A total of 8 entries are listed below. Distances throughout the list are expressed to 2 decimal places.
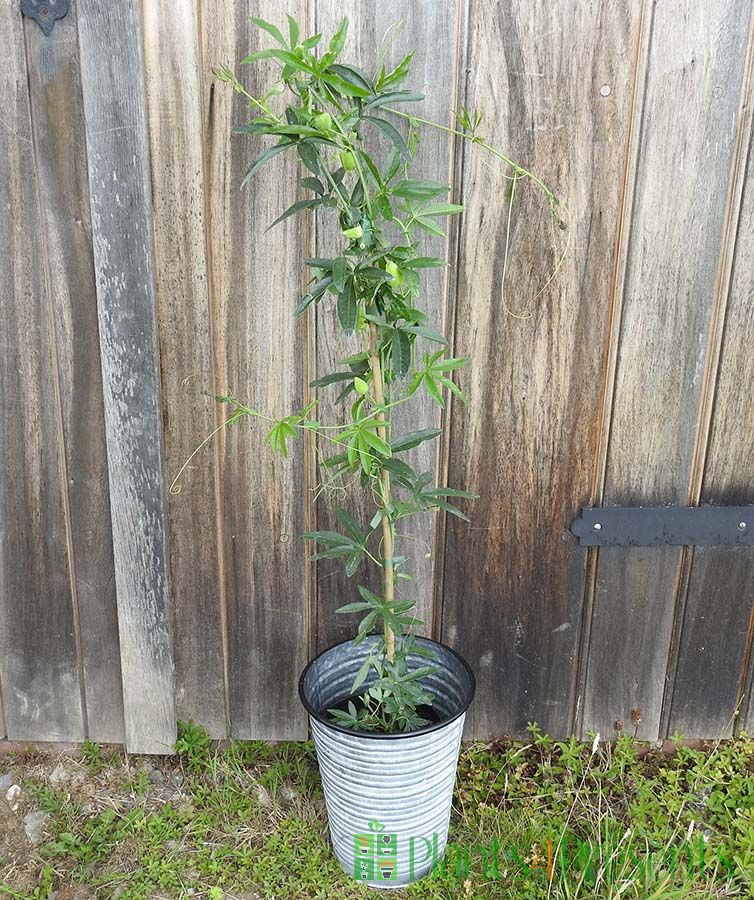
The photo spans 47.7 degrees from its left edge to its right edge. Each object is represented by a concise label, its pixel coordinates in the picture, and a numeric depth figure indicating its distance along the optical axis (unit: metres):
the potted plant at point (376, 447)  1.48
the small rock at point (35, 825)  1.96
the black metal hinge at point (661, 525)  1.96
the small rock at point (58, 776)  2.10
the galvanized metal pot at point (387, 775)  1.68
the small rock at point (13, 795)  2.04
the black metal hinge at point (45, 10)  1.69
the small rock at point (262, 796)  2.02
